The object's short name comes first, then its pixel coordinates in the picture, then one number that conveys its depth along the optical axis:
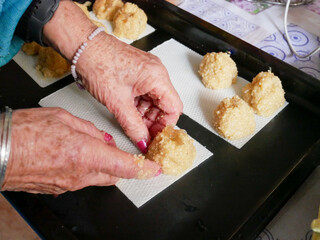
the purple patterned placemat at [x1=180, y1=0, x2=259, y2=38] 0.54
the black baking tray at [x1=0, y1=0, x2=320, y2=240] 0.31
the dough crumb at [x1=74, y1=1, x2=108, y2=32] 0.49
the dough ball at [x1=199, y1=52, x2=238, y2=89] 0.42
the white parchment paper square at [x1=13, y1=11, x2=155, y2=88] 0.44
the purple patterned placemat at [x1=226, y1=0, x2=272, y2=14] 0.58
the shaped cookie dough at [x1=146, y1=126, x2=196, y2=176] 0.34
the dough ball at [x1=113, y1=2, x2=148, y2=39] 0.49
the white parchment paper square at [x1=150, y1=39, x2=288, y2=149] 0.40
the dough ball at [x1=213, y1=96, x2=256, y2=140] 0.37
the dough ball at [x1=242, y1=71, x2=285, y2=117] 0.39
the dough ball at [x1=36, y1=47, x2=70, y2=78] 0.44
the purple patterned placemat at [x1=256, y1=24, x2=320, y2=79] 0.49
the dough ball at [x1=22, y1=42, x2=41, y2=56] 0.47
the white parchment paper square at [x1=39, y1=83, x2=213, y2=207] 0.34
